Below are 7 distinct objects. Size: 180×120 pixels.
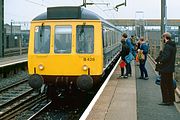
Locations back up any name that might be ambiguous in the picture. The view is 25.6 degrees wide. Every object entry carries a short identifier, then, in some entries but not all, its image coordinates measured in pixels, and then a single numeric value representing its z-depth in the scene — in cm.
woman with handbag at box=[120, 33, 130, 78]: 1483
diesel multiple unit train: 1152
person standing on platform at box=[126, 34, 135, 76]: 1496
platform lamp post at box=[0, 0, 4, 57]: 2934
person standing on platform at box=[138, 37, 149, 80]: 1512
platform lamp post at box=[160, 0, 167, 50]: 1653
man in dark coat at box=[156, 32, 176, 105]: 930
